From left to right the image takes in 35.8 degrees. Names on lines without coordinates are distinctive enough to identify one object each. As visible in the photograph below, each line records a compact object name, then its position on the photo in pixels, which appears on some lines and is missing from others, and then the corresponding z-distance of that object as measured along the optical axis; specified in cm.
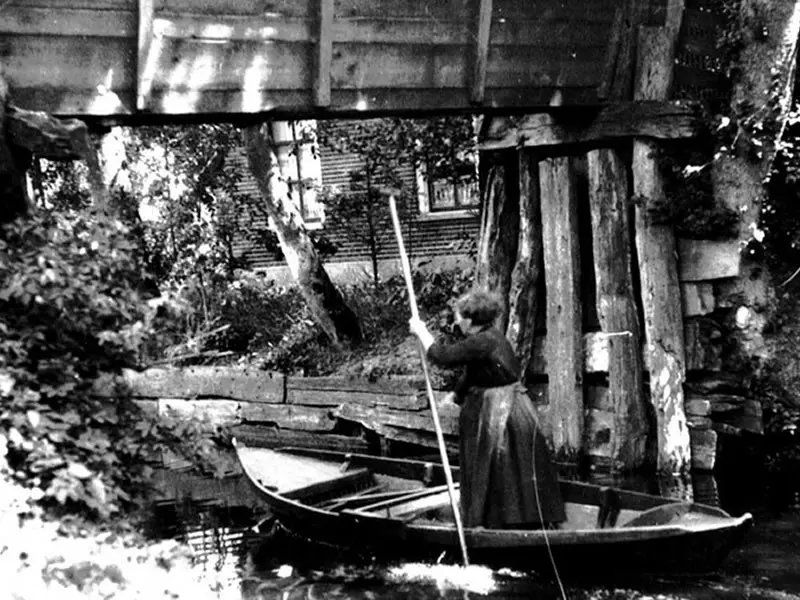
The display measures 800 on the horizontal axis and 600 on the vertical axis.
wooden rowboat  888
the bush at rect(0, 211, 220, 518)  682
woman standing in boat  962
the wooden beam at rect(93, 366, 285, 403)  1670
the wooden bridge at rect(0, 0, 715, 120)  937
